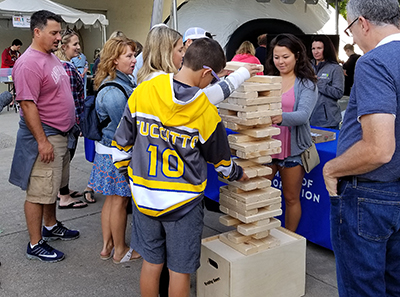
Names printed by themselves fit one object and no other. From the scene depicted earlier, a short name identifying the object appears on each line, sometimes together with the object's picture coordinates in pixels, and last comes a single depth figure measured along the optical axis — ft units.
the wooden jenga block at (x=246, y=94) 8.25
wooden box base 8.41
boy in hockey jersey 6.91
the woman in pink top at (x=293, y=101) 10.24
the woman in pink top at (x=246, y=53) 22.30
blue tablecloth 10.89
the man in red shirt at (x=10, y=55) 41.75
